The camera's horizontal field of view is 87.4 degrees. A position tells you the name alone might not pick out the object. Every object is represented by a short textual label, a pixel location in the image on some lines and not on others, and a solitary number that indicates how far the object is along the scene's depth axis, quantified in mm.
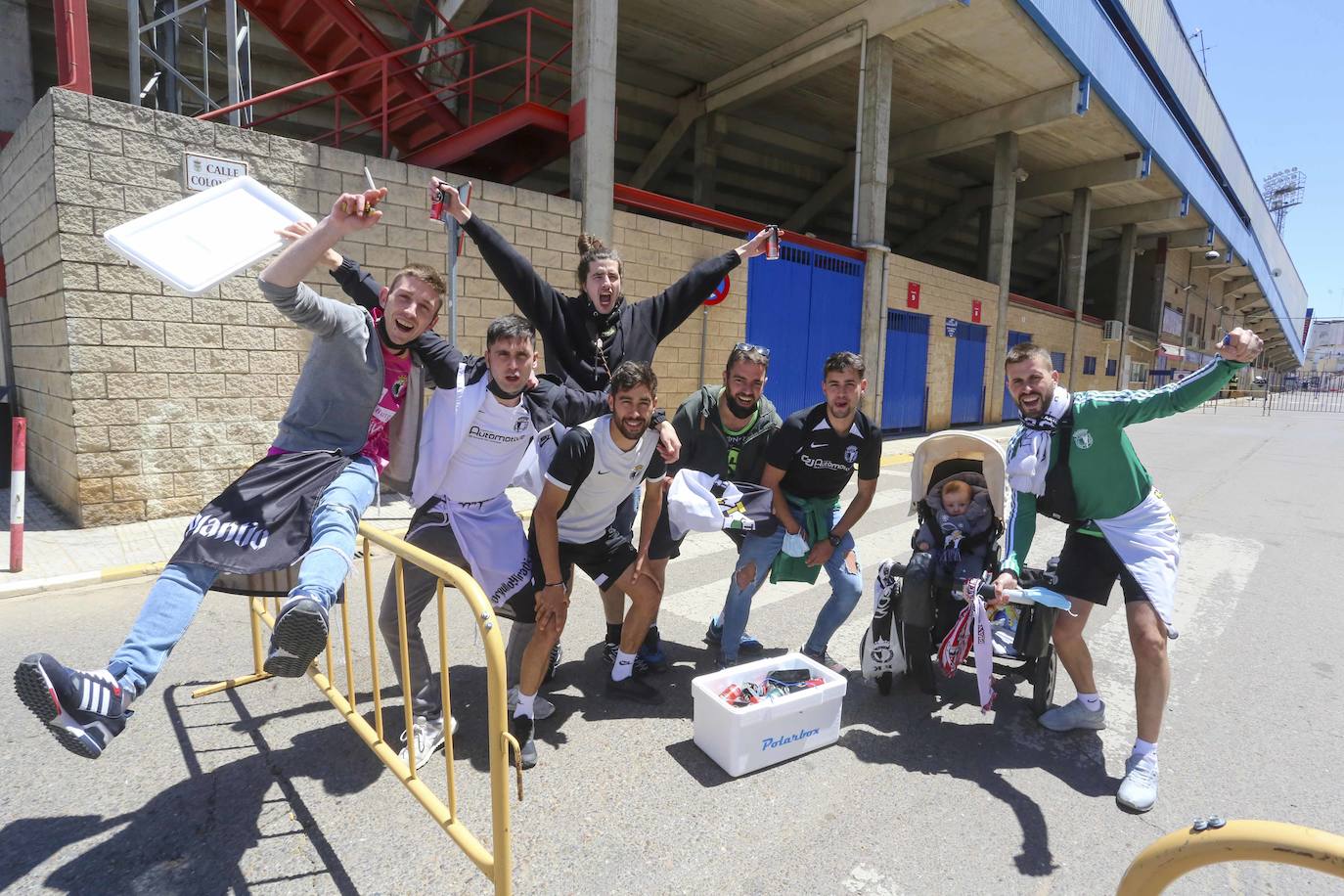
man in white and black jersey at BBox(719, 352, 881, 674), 4031
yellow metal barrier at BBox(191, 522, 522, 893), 2066
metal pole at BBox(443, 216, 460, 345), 6314
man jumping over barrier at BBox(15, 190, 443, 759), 2084
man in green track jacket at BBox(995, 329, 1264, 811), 3180
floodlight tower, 80312
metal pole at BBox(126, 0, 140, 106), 6891
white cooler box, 3035
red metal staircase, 8922
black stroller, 3611
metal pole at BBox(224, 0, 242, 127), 8180
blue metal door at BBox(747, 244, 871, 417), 13094
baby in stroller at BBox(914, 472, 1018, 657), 3811
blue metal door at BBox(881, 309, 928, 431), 16375
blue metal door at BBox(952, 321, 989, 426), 18938
